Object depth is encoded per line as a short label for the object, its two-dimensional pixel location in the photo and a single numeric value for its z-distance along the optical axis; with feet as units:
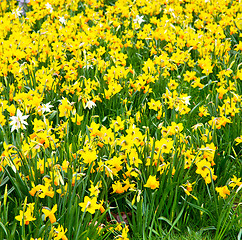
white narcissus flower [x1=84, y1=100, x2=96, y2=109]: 19.91
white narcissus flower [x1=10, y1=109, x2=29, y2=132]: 16.12
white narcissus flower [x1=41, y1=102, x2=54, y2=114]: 18.69
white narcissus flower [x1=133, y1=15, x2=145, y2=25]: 36.50
